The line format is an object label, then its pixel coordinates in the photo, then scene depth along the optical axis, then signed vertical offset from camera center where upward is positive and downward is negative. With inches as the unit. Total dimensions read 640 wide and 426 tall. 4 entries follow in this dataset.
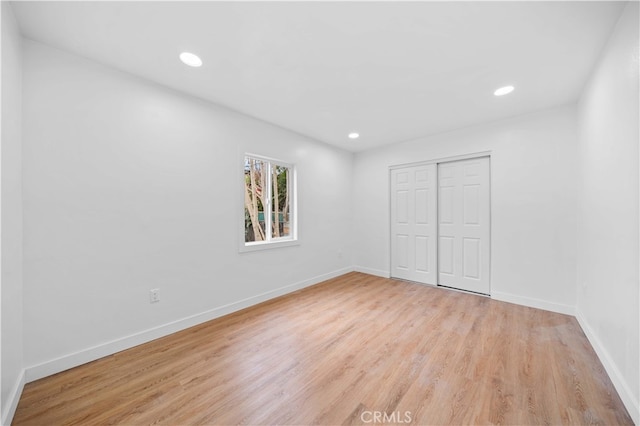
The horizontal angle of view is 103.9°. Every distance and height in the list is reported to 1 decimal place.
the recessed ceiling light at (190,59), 76.9 +48.4
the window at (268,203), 132.0 +5.1
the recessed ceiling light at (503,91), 96.7 +47.9
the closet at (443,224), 137.9 -7.1
